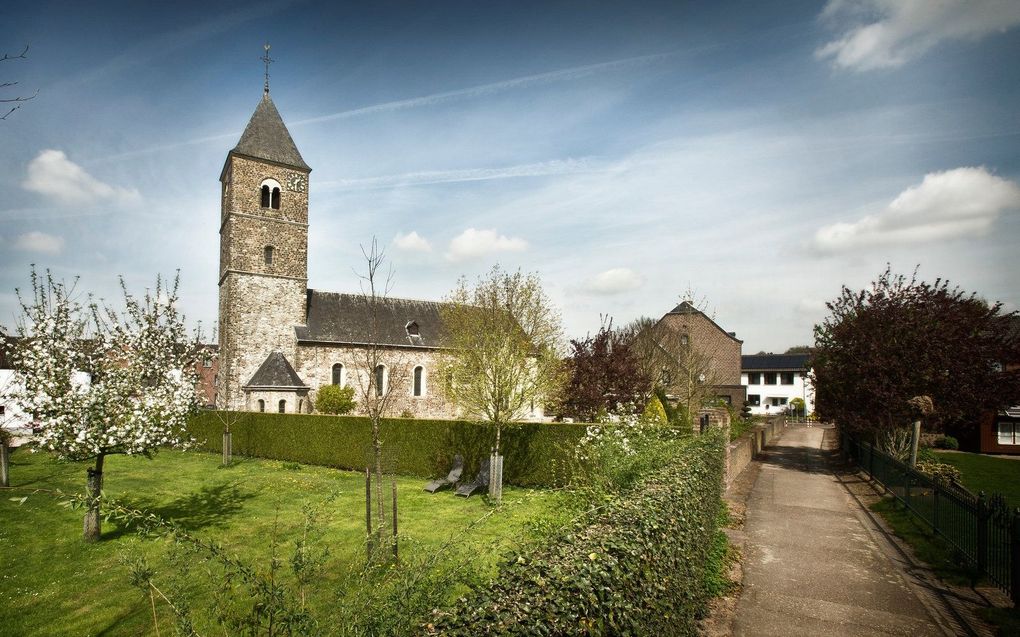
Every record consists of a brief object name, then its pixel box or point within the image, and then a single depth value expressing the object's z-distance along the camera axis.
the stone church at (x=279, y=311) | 32.03
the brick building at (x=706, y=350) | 38.09
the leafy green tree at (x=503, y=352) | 15.21
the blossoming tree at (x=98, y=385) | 9.95
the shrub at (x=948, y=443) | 29.66
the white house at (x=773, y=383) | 66.00
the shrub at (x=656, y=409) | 19.64
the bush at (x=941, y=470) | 14.95
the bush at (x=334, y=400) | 32.47
